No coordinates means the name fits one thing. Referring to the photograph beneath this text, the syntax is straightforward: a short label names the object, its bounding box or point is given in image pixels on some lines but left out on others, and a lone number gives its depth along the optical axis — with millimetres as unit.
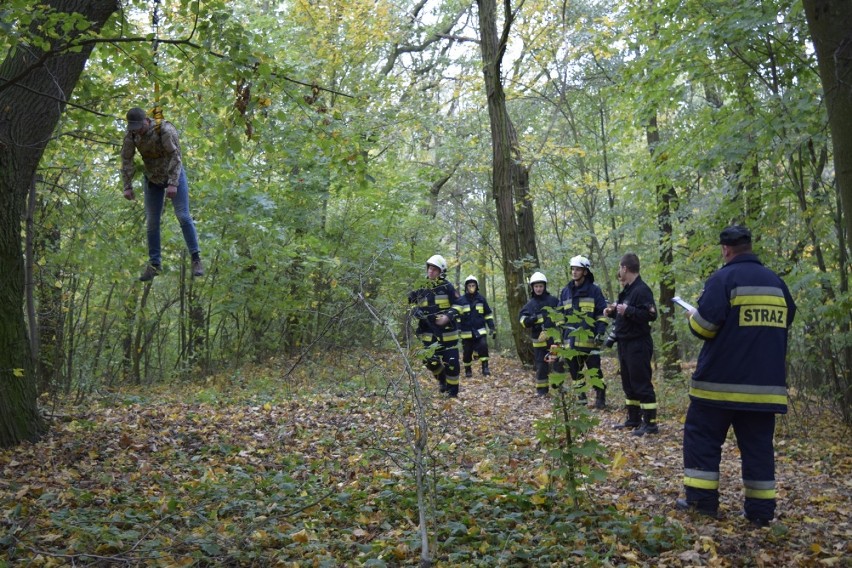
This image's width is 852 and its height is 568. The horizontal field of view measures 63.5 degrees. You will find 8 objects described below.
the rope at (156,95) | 6637
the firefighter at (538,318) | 11227
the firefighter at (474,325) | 14088
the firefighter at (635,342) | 8484
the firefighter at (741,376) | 5086
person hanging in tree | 6711
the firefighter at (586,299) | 9750
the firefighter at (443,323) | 10281
